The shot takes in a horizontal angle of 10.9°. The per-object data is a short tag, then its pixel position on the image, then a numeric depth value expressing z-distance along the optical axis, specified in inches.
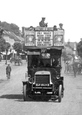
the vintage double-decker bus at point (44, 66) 892.0
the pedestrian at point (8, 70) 1716.8
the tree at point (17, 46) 4800.7
